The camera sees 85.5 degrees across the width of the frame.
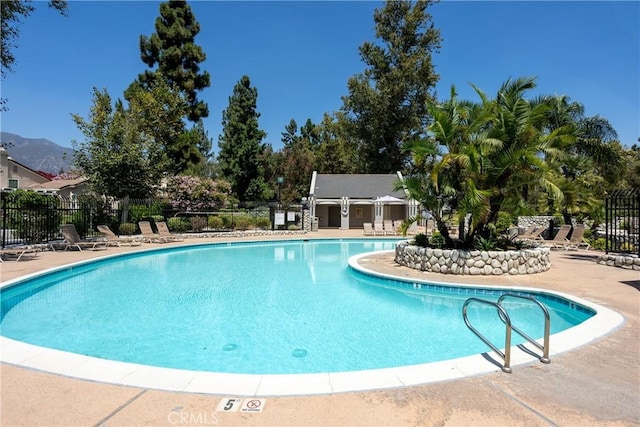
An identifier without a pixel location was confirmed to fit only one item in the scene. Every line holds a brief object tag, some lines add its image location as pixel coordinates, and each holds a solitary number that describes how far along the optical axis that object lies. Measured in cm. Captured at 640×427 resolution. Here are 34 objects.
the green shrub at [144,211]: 2349
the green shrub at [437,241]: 1235
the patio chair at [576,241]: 1700
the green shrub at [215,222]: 2531
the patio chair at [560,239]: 1731
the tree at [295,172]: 4363
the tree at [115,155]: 2031
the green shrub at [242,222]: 2631
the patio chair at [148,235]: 2002
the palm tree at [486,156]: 1083
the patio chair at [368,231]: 2556
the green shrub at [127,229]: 2142
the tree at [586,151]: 1936
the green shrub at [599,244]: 1653
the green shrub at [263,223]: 2731
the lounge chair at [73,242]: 1580
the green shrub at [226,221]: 2577
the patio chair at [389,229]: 2580
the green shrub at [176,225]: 2397
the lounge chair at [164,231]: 2079
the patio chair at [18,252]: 1345
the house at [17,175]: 3834
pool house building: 3117
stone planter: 1079
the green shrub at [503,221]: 1359
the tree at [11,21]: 1358
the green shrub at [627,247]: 1367
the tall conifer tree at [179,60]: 3181
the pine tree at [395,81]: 4109
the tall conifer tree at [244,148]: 3828
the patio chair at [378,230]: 2556
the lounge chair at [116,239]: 1794
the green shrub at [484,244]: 1137
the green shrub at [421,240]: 1272
